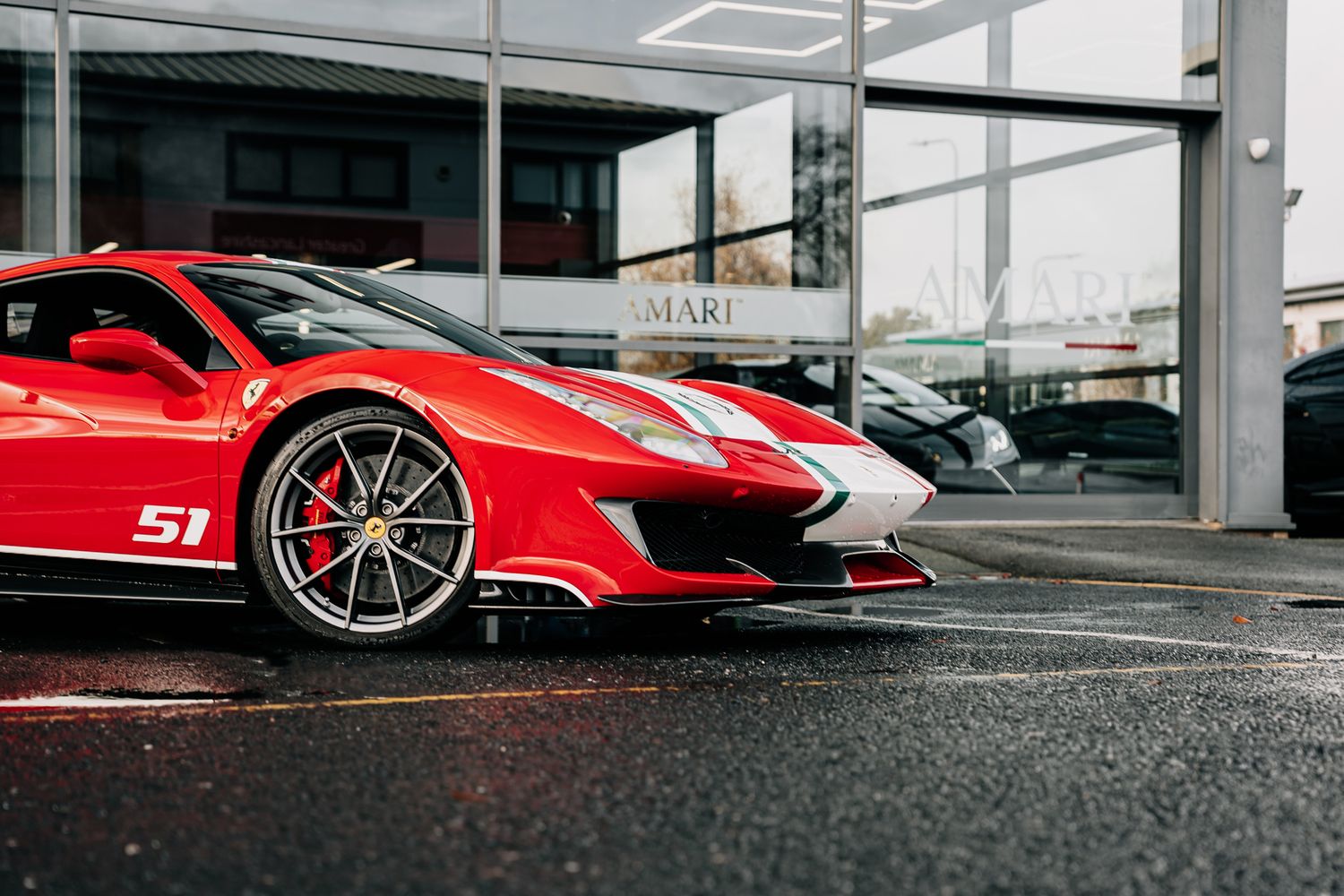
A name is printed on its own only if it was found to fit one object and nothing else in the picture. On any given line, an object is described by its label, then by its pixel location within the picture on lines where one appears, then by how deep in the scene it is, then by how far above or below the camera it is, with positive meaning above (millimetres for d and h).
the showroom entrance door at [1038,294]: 10141 +956
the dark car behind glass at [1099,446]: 10383 -128
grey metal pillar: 10484 +1017
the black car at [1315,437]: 10461 -55
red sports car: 3764 -151
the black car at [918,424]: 9672 +25
